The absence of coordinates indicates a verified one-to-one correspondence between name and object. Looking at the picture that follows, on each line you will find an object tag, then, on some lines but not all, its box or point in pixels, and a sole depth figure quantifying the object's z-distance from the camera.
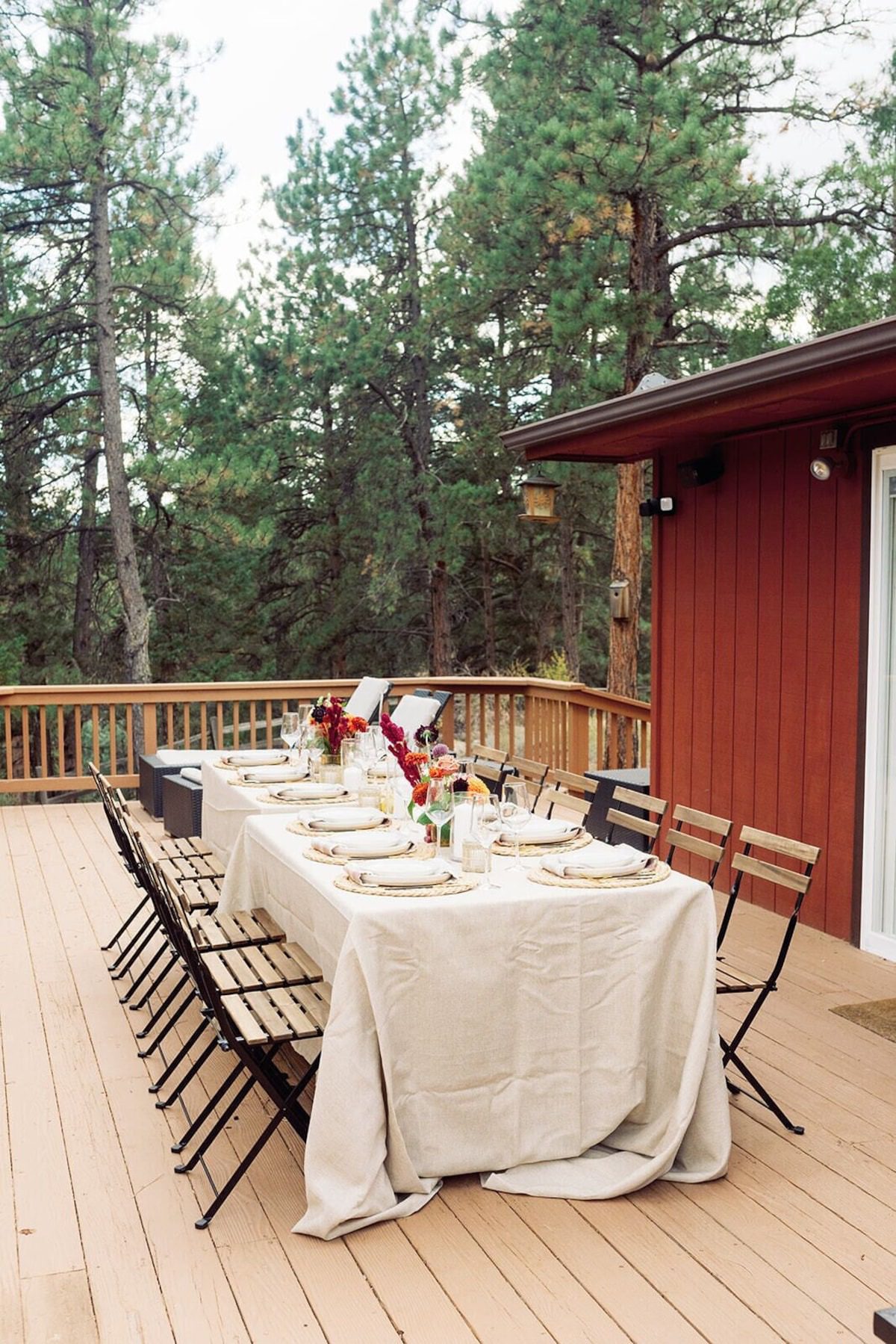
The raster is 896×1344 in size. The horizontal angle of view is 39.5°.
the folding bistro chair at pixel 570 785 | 4.97
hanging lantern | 9.05
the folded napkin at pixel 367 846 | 3.52
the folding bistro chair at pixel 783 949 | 3.52
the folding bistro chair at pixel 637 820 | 4.02
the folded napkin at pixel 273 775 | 4.88
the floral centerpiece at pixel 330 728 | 4.91
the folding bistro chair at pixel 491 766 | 5.08
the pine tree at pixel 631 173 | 11.67
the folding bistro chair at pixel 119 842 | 4.76
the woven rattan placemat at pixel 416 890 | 3.13
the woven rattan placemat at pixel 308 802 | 4.42
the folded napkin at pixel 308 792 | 4.48
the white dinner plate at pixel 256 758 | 5.30
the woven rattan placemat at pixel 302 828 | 3.91
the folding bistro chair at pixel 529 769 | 5.24
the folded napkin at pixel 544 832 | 3.65
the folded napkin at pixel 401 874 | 3.19
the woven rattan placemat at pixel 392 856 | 3.51
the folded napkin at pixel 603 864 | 3.30
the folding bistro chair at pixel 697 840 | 3.68
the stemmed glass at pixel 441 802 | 3.55
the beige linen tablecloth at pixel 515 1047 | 2.99
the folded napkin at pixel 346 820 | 3.92
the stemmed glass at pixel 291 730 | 5.22
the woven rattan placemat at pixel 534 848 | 3.63
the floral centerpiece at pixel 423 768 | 3.54
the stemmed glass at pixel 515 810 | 3.47
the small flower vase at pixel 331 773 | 4.88
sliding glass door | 5.21
